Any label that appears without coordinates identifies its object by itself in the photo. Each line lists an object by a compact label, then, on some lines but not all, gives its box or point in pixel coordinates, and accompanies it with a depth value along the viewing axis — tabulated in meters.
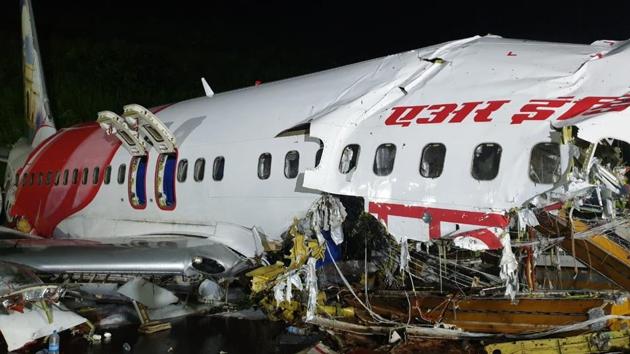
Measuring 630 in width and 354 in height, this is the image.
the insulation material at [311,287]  7.58
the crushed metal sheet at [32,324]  7.46
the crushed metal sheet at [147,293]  9.38
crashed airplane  6.06
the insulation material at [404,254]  6.76
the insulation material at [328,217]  7.48
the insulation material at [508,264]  5.89
